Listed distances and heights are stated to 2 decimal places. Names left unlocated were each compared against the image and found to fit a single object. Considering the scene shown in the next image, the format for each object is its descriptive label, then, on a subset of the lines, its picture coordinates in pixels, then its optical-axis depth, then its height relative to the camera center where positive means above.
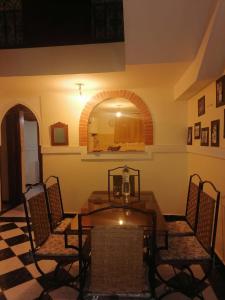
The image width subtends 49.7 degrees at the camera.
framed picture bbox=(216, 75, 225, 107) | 2.38 +0.46
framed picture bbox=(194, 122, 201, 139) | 3.33 +0.10
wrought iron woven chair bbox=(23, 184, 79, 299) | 1.99 -0.93
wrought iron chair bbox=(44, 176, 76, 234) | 2.51 -0.77
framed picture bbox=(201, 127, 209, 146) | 2.95 +0.01
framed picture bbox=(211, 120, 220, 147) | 2.56 +0.04
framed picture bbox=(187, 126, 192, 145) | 3.80 +0.01
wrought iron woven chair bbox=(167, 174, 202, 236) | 2.35 -0.84
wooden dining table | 1.96 -0.69
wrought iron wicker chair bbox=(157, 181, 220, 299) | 1.88 -0.93
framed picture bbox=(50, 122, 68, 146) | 4.20 +0.10
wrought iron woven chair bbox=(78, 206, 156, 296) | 1.39 -0.71
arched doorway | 5.09 -0.40
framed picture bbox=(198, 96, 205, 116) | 3.07 +0.40
